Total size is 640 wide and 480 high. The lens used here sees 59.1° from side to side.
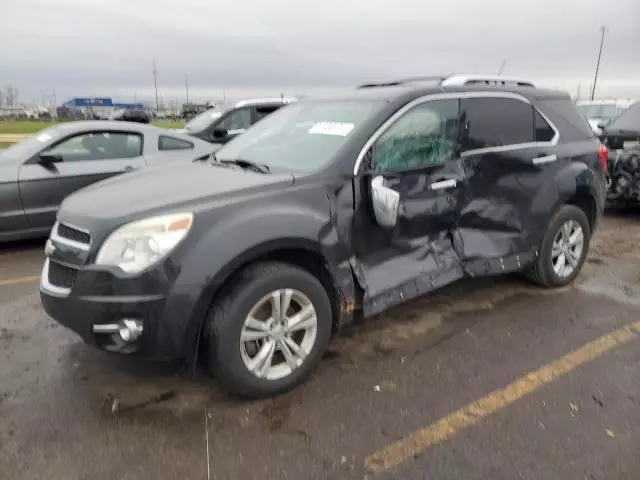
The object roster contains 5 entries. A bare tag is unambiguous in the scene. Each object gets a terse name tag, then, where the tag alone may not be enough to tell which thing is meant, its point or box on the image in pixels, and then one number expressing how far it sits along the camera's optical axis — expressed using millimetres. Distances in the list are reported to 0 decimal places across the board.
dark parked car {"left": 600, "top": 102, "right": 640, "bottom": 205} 7770
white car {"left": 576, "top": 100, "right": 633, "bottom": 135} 16656
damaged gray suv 2908
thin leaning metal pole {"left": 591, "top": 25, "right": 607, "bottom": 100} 49228
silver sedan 6070
